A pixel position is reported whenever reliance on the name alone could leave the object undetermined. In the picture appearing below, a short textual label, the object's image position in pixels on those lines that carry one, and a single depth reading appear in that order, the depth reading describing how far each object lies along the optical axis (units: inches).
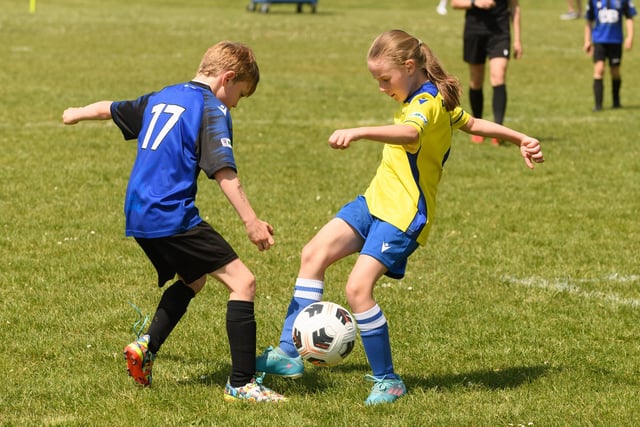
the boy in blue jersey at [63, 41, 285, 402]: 402.6
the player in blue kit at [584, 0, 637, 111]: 1331.2
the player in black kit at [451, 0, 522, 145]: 1069.8
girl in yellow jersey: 419.5
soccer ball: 420.2
